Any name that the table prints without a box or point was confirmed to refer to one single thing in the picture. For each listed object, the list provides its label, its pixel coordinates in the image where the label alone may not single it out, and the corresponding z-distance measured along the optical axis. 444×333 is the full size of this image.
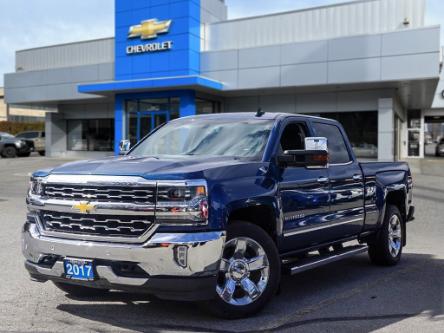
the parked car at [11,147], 35.09
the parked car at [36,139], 37.25
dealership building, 22.14
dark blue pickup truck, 4.31
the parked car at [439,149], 43.94
